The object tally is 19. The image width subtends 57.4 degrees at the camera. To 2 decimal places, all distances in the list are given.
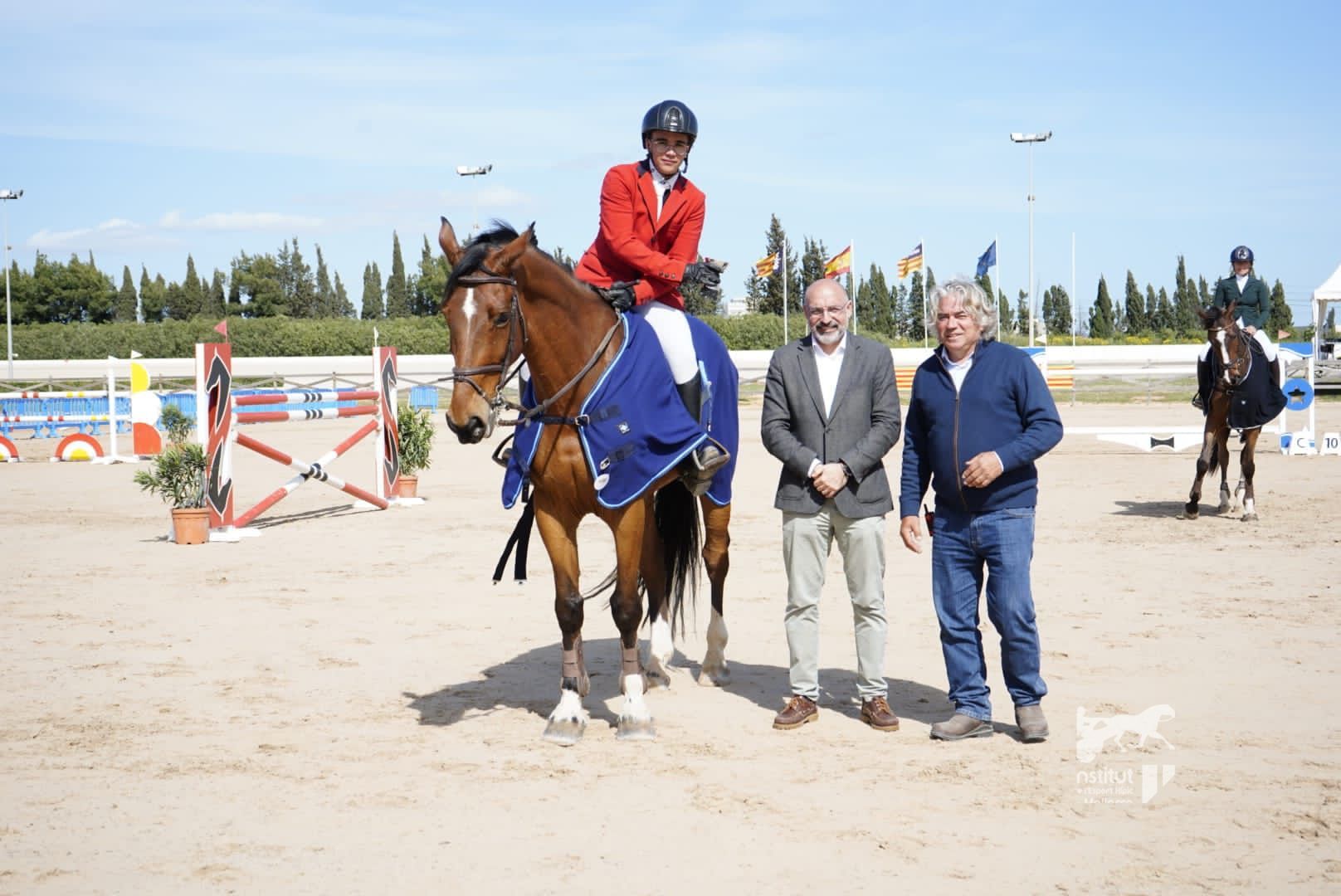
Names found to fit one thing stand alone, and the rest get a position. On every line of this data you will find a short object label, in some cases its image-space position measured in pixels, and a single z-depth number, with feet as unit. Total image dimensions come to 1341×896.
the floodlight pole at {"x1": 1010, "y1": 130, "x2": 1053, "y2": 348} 142.92
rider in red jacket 20.36
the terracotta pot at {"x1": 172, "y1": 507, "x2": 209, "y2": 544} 39.06
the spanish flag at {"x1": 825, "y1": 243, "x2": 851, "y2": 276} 143.64
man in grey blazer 19.04
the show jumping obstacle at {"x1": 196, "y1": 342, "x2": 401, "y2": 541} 39.45
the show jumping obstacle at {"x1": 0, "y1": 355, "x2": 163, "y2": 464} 67.92
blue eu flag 123.95
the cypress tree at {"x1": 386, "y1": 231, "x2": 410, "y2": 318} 287.69
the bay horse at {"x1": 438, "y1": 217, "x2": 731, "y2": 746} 17.40
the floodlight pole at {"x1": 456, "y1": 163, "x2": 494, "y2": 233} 128.77
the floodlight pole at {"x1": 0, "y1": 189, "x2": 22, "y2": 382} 164.55
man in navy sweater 17.99
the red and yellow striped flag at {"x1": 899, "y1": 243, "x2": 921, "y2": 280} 149.69
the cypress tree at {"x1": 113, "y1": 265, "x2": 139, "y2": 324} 288.51
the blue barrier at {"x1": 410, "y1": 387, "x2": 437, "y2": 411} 120.26
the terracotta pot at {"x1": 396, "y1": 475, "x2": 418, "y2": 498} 50.47
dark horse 42.22
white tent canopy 110.83
